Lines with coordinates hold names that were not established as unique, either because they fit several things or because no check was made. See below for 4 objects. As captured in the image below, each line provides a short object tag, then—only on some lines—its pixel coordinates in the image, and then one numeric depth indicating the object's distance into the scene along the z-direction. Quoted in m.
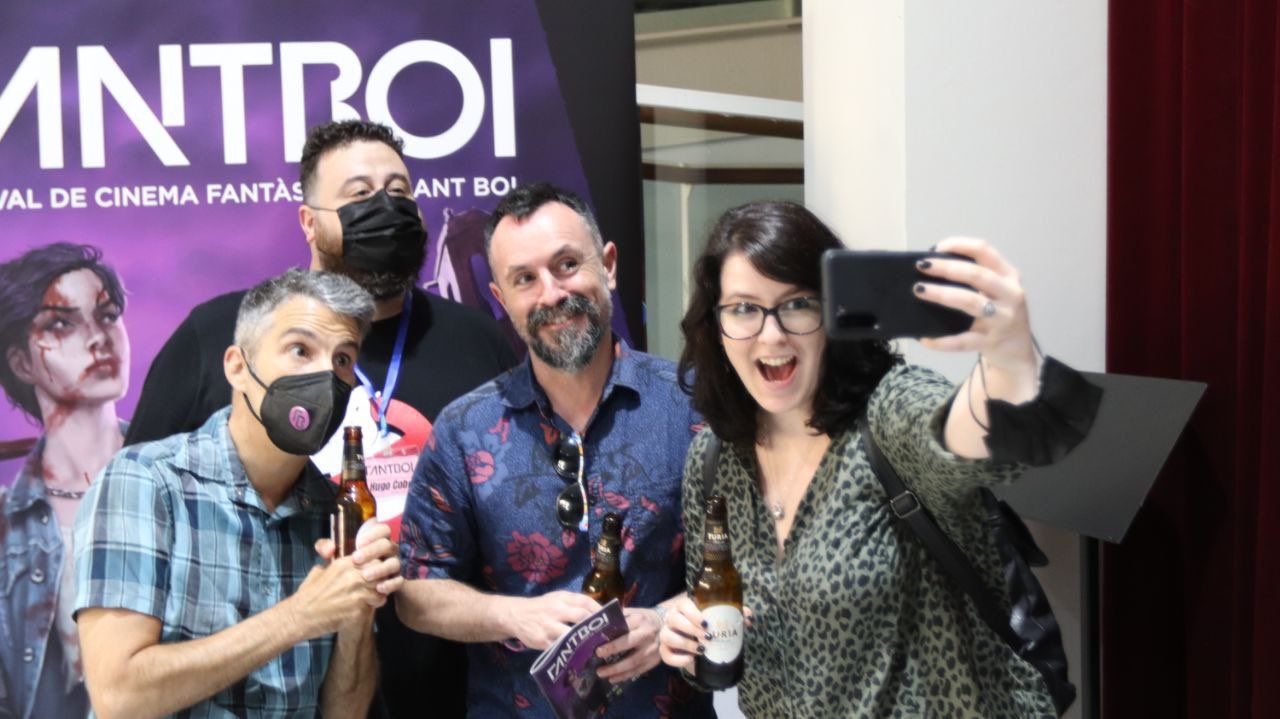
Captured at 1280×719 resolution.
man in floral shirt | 2.40
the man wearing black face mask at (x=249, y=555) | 2.15
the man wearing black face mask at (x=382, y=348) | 3.04
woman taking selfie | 1.86
